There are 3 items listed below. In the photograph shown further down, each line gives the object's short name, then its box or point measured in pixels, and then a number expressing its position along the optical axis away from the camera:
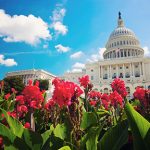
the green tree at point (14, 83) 53.03
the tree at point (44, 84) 74.23
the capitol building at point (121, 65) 79.94
